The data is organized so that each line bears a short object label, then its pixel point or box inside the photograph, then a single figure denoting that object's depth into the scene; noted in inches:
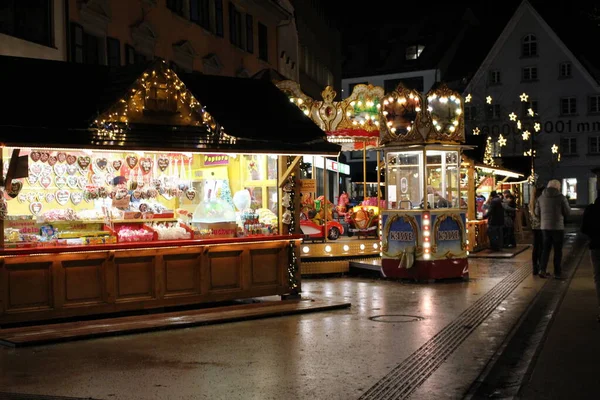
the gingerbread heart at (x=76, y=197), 512.1
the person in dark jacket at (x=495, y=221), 995.3
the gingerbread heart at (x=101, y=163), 518.4
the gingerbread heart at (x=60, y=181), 504.4
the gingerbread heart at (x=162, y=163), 546.9
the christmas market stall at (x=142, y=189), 446.3
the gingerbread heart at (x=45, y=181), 497.4
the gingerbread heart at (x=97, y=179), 519.8
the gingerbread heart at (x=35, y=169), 490.3
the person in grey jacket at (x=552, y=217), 674.8
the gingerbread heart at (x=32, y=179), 491.5
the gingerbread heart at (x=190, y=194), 559.8
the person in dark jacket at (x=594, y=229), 437.9
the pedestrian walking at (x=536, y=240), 704.3
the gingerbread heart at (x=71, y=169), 505.7
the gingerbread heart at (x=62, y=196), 506.6
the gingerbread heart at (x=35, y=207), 491.8
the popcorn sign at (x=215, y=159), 566.6
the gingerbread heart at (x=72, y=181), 509.4
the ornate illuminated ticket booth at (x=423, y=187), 676.1
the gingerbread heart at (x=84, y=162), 507.5
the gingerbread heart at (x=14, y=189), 448.5
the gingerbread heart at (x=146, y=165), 537.6
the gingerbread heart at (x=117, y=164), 525.3
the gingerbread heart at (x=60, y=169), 500.1
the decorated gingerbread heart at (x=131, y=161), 530.9
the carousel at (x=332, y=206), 755.4
